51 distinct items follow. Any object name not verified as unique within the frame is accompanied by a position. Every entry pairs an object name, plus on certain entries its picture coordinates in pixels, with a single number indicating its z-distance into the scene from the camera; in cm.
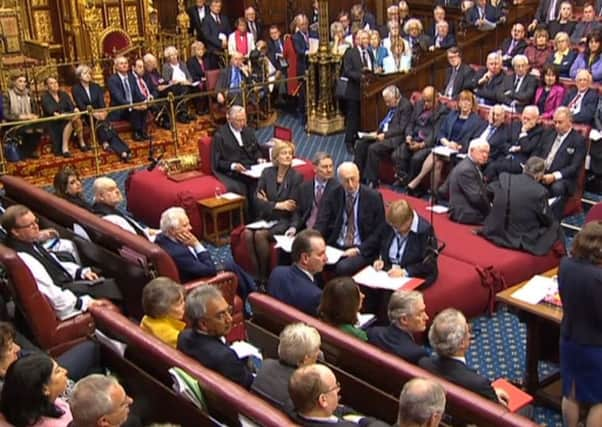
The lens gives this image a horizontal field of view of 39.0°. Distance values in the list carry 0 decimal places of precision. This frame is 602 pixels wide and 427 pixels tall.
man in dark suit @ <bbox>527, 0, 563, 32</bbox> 1186
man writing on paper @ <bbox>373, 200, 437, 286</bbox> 564
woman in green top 430
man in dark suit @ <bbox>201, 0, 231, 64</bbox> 1274
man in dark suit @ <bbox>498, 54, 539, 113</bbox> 957
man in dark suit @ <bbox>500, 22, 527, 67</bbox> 1116
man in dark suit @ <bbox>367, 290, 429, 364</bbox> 414
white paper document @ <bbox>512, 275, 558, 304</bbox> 492
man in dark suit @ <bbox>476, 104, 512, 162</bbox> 823
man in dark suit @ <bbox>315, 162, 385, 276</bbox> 605
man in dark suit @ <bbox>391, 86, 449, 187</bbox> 891
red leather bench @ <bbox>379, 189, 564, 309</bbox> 601
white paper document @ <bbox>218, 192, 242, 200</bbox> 776
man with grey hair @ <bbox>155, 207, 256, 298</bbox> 555
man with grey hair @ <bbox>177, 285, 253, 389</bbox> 396
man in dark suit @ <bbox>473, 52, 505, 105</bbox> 998
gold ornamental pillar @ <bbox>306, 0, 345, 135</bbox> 1143
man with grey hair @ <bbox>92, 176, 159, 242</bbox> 621
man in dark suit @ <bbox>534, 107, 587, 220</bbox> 755
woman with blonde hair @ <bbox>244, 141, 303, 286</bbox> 668
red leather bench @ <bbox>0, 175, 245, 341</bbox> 522
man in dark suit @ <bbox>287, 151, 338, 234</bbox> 645
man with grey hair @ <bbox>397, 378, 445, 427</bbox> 315
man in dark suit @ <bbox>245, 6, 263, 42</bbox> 1267
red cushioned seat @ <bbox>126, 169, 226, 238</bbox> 781
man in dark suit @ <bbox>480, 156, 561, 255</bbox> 625
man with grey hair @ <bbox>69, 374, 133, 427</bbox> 329
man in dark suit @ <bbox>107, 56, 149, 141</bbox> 1080
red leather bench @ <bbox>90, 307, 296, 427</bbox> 338
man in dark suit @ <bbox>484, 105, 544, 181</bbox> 798
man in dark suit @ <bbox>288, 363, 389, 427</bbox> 325
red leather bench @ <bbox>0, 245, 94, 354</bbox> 486
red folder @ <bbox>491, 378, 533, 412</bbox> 407
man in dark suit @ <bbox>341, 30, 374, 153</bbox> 1078
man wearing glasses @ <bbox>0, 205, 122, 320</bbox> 514
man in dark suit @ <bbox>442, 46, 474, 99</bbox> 1023
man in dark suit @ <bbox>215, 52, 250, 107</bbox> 1141
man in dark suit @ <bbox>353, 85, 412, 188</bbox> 919
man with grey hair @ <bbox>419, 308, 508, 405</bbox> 380
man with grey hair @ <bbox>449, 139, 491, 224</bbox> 694
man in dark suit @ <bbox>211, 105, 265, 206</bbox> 809
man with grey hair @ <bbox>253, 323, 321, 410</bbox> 372
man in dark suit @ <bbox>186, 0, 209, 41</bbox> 1291
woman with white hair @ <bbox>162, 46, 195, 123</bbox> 1141
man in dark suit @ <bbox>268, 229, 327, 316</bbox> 491
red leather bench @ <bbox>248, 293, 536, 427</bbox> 342
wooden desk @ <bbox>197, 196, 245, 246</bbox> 766
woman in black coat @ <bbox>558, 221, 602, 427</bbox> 404
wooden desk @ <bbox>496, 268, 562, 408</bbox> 491
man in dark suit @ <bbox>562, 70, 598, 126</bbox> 861
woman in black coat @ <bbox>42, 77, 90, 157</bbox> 1022
